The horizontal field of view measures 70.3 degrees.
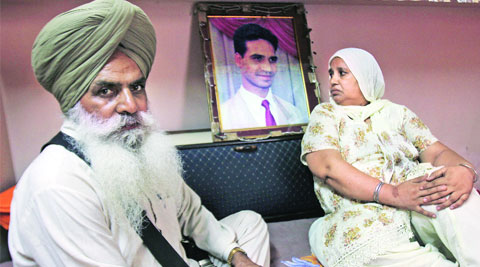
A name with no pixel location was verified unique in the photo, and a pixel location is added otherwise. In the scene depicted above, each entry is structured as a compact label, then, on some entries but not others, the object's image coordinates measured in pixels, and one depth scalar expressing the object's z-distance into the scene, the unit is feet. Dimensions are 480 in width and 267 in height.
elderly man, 2.98
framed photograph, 6.95
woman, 4.71
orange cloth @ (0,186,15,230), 5.22
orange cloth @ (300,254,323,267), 5.50
